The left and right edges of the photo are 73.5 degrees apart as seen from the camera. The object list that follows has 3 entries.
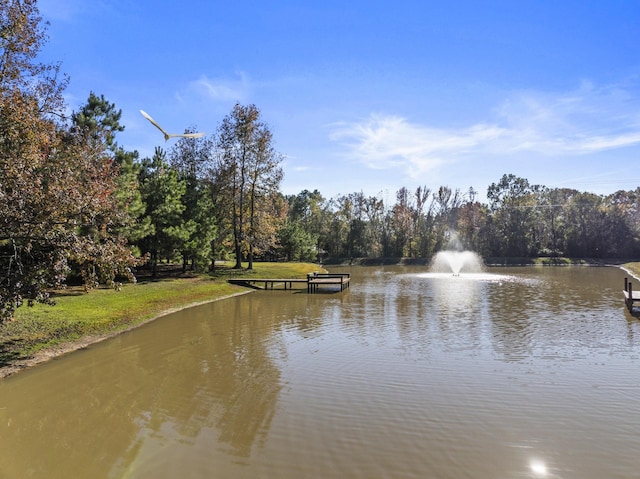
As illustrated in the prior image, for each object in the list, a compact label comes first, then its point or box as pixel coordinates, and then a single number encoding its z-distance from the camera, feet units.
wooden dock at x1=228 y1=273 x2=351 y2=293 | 99.30
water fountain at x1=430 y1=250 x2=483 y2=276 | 180.14
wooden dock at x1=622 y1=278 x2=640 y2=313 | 61.87
